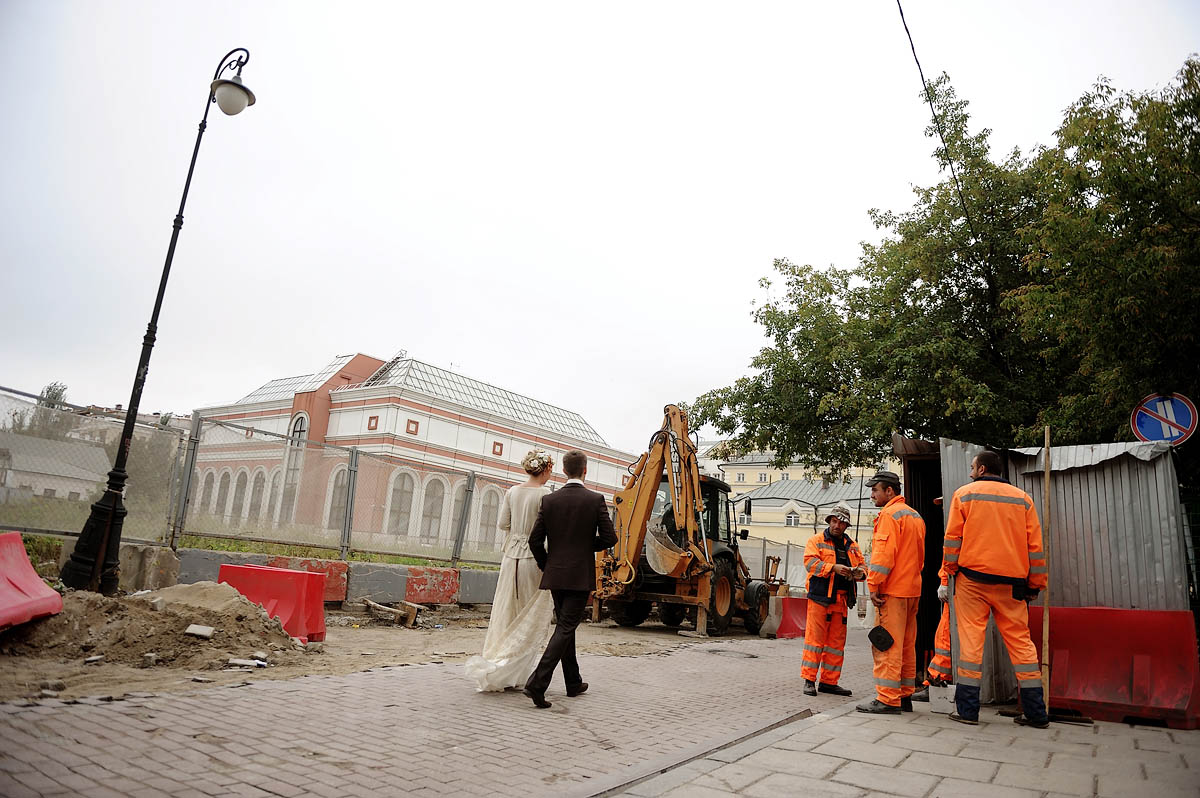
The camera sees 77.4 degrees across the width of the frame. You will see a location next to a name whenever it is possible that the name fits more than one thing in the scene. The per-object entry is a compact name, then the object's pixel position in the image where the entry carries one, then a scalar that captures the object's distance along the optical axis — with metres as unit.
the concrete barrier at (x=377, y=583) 11.21
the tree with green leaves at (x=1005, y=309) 8.91
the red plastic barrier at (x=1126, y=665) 5.53
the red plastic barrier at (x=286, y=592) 7.54
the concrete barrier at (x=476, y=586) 13.13
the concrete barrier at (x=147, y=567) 9.02
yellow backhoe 12.24
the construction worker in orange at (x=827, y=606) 6.80
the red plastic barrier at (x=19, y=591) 5.59
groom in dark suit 5.64
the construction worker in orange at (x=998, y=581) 5.33
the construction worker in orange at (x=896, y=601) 5.82
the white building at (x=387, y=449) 11.01
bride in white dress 5.86
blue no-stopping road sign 7.59
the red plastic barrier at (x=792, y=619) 14.52
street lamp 7.77
